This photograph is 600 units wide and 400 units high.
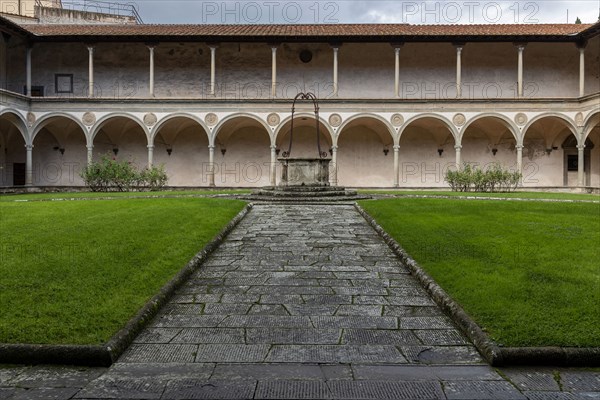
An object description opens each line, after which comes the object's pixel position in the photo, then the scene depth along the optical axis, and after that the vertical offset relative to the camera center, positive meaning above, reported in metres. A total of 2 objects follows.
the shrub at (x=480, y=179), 21.92 +0.90
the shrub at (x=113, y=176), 21.92 +0.99
